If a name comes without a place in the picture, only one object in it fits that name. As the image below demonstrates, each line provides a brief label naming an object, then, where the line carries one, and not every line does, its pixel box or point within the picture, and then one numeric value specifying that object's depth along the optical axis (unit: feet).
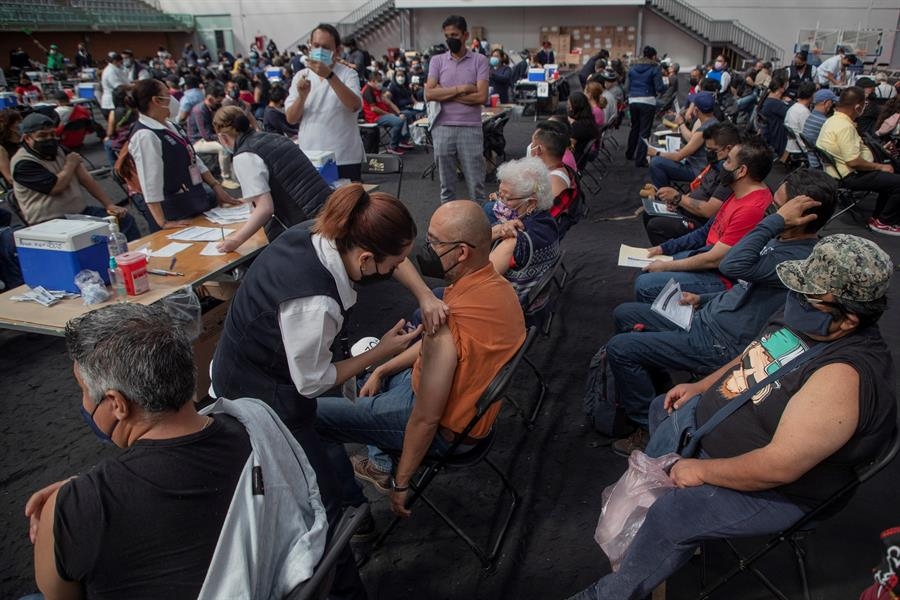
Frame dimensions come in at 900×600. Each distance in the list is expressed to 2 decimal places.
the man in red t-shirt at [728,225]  11.27
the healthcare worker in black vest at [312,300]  5.91
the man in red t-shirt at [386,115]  33.01
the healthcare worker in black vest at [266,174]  11.12
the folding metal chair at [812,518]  5.74
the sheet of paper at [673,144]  22.88
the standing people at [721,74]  42.06
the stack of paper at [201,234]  12.07
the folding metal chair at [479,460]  6.63
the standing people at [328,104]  14.33
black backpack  9.79
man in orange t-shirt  6.57
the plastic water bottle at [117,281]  9.58
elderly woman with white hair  9.88
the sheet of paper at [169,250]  11.23
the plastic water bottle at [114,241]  9.85
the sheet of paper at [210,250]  11.32
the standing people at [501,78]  42.70
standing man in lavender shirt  16.57
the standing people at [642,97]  29.55
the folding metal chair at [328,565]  4.45
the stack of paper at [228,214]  13.17
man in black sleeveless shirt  5.55
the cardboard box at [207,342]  10.89
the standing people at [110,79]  40.22
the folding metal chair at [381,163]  18.34
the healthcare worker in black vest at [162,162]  11.96
